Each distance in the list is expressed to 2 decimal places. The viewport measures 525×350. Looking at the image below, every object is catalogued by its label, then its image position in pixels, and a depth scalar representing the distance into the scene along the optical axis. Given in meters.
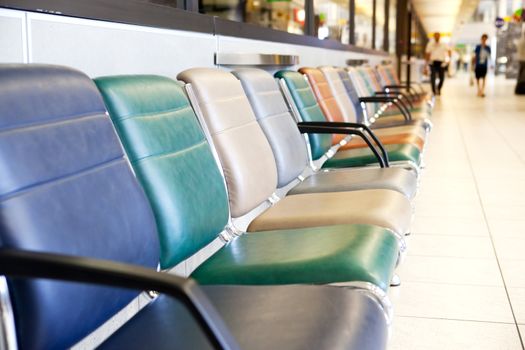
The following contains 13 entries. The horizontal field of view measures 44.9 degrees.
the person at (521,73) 16.34
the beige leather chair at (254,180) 1.83
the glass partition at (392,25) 13.20
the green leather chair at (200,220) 1.38
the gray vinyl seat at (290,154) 2.27
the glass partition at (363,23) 8.21
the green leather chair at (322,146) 2.87
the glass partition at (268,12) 4.80
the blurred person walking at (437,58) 15.52
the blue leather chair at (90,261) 0.83
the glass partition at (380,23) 10.45
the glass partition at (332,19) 5.82
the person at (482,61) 15.91
